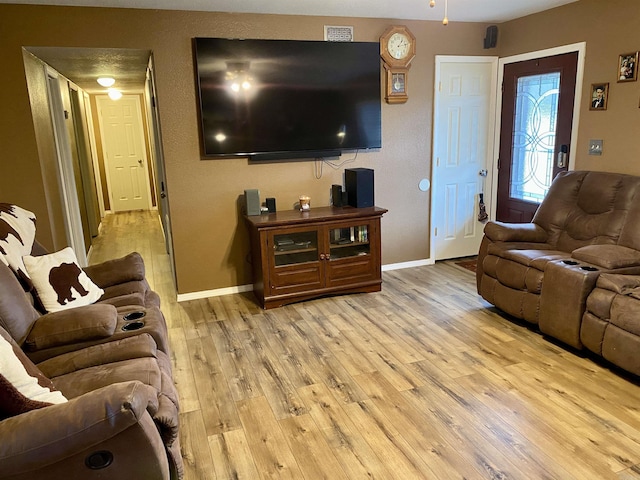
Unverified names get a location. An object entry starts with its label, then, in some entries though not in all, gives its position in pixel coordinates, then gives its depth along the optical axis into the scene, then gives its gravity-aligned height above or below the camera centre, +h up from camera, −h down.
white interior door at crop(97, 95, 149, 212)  8.62 -0.11
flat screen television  3.92 +0.38
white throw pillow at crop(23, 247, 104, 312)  2.46 -0.71
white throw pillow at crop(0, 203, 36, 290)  2.33 -0.45
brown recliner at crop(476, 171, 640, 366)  2.95 -0.83
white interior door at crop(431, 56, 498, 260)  4.78 -0.14
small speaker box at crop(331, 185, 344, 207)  4.36 -0.52
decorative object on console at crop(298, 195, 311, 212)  4.27 -0.56
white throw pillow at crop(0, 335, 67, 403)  1.52 -0.75
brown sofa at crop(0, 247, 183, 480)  1.39 -0.87
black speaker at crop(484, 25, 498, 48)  4.70 +0.96
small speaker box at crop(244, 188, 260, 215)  4.05 -0.50
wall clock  4.38 +0.74
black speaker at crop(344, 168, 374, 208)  4.23 -0.43
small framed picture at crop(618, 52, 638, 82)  3.49 +0.47
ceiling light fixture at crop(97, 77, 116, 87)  5.77 +0.82
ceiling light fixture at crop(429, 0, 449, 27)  3.83 +1.07
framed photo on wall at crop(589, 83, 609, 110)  3.73 +0.28
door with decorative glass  4.11 +0.03
